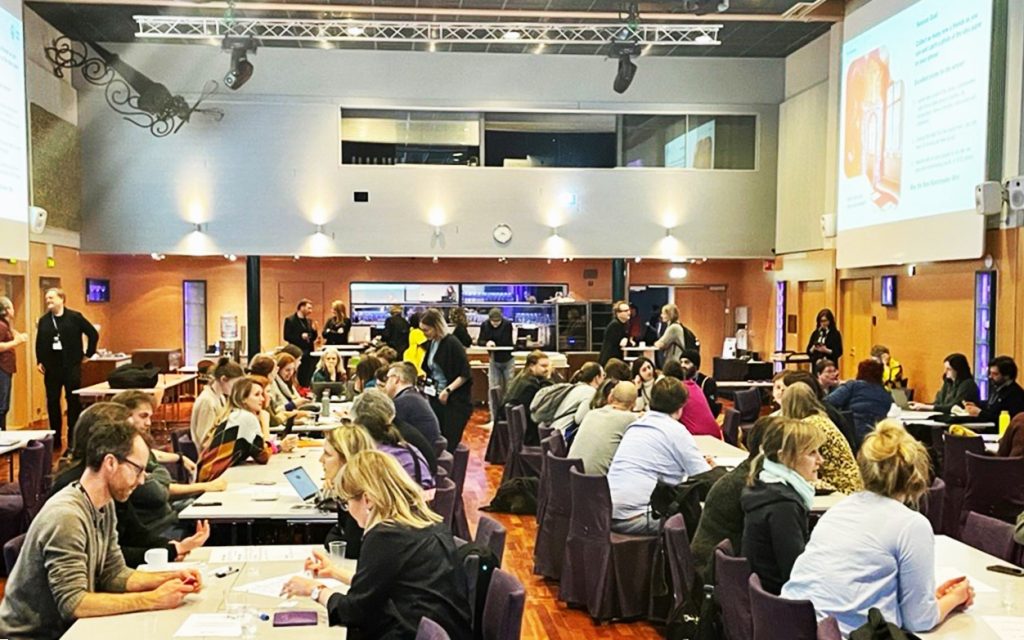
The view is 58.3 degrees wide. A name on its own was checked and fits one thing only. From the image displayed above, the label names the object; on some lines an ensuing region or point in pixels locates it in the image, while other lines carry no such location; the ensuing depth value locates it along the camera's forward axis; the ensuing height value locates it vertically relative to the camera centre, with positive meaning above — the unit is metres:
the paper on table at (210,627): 2.90 -1.08
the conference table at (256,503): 4.43 -1.08
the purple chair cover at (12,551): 3.34 -0.97
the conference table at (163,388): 10.43 -1.21
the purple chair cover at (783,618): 2.71 -0.97
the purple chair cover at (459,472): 5.72 -1.13
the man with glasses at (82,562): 3.01 -0.91
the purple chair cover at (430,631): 2.48 -0.93
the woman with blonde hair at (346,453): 3.82 -0.70
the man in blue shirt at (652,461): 5.16 -0.94
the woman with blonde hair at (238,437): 5.54 -0.91
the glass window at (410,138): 15.14 +2.56
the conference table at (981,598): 2.94 -1.07
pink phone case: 3.02 -1.09
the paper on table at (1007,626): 2.89 -1.07
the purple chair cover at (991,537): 3.83 -1.04
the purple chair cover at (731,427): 7.76 -1.14
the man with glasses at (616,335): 11.50 -0.53
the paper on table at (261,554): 3.76 -1.10
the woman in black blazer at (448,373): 8.87 -0.79
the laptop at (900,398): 8.72 -0.99
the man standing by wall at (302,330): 12.38 -0.54
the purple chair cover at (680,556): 3.84 -1.12
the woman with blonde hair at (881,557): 2.93 -0.85
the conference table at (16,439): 6.44 -1.11
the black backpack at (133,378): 10.40 -1.02
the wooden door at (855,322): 12.53 -0.39
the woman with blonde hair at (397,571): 2.97 -0.92
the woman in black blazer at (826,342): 12.23 -0.64
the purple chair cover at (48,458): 6.06 -1.15
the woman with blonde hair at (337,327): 13.91 -0.55
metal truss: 11.88 +3.53
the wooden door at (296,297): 16.61 -0.11
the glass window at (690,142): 15.55 +2.58
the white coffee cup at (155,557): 3.53 -1.03
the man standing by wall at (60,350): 10.34 -0.69
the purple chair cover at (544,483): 6.06 -1.28
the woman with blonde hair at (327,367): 10.12 -0.85
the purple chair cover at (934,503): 4.51 -1.04
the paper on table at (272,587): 3.33 -1.09
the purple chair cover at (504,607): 2.83 -0.99
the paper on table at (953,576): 3.35 -1.07
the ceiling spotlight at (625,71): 12.73 +3.14
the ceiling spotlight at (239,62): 12.35 +3.14
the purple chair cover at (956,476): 6.24 -1.24
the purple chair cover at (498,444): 10.11 -1.68
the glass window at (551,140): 15.46 +2.59
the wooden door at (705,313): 17.42 -0.37
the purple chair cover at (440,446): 6.18 -1.05
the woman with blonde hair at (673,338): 11.81 -0.58
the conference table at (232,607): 2.93 -1.09
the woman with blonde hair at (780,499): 3.46 -0.79
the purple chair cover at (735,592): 3.19 -1.05
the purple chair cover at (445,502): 4.63 -1.07
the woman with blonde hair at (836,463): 4.82 -0.90
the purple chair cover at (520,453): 7.89 -1.40
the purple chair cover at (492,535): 3.48 -0.94
